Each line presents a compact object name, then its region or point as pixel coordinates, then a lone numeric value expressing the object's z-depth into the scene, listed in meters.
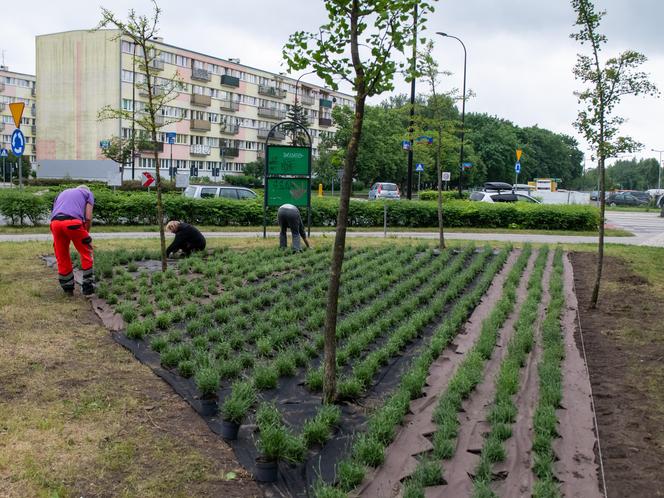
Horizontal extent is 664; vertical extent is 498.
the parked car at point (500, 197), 31.59
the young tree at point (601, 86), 8.46
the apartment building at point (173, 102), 61.53
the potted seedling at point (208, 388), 4.89
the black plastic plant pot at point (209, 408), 4.88
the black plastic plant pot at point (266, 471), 3.95
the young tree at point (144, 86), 9.53
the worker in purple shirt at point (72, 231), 8.56
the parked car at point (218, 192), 22.83
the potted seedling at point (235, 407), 4.51
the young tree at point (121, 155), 47.04
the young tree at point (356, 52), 4.80
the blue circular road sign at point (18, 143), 16.25
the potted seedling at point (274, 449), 3.97
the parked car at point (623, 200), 57.19
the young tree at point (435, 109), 14.19
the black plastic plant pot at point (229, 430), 4.48
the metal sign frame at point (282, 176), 15.58
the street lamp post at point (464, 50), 35.44
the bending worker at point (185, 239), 11.68
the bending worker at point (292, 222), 12.97
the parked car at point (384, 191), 44.56
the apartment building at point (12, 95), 89.88
